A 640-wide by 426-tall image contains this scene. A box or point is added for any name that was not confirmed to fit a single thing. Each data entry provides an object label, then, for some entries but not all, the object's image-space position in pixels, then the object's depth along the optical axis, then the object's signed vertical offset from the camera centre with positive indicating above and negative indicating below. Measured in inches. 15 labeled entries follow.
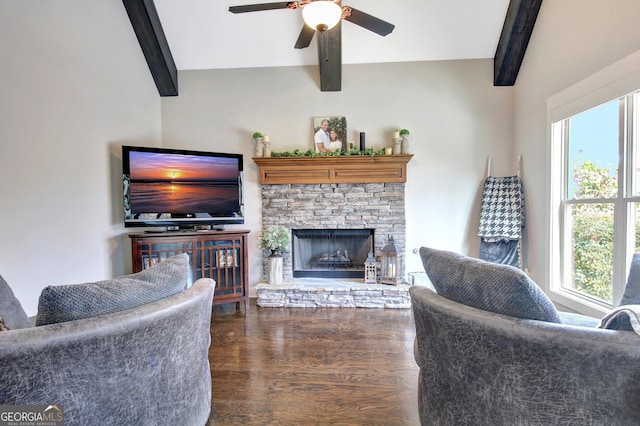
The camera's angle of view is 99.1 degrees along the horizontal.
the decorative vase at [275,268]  130.4 -30.1
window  79.5 +0.6
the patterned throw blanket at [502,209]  125.0 -3.3
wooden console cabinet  109.0 -19.6
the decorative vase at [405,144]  131.6 +28.8
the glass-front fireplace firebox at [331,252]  141.1 -24.6
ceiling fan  73.9 +58.7
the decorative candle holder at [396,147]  131.6 +27.5
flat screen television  110.7 +8.6
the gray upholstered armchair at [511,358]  33.4 -21.5
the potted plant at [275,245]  127.8 -18.4
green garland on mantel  130.2 +25.0
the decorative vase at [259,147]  135.1 +29.4
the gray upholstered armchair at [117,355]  34.7 -20.8
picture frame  137.4 +36.2
